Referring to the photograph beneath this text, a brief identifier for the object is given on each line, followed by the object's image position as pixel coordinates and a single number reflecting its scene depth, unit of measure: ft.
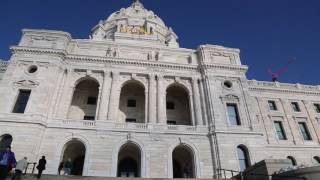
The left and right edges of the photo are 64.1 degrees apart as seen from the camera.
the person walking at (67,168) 72.34
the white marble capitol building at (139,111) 79.51
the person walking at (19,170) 47.16
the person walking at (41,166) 52.66
